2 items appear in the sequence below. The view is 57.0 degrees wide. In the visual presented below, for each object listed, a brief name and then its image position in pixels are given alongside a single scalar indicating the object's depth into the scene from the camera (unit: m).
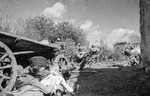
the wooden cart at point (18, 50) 3.63
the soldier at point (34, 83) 3.08
